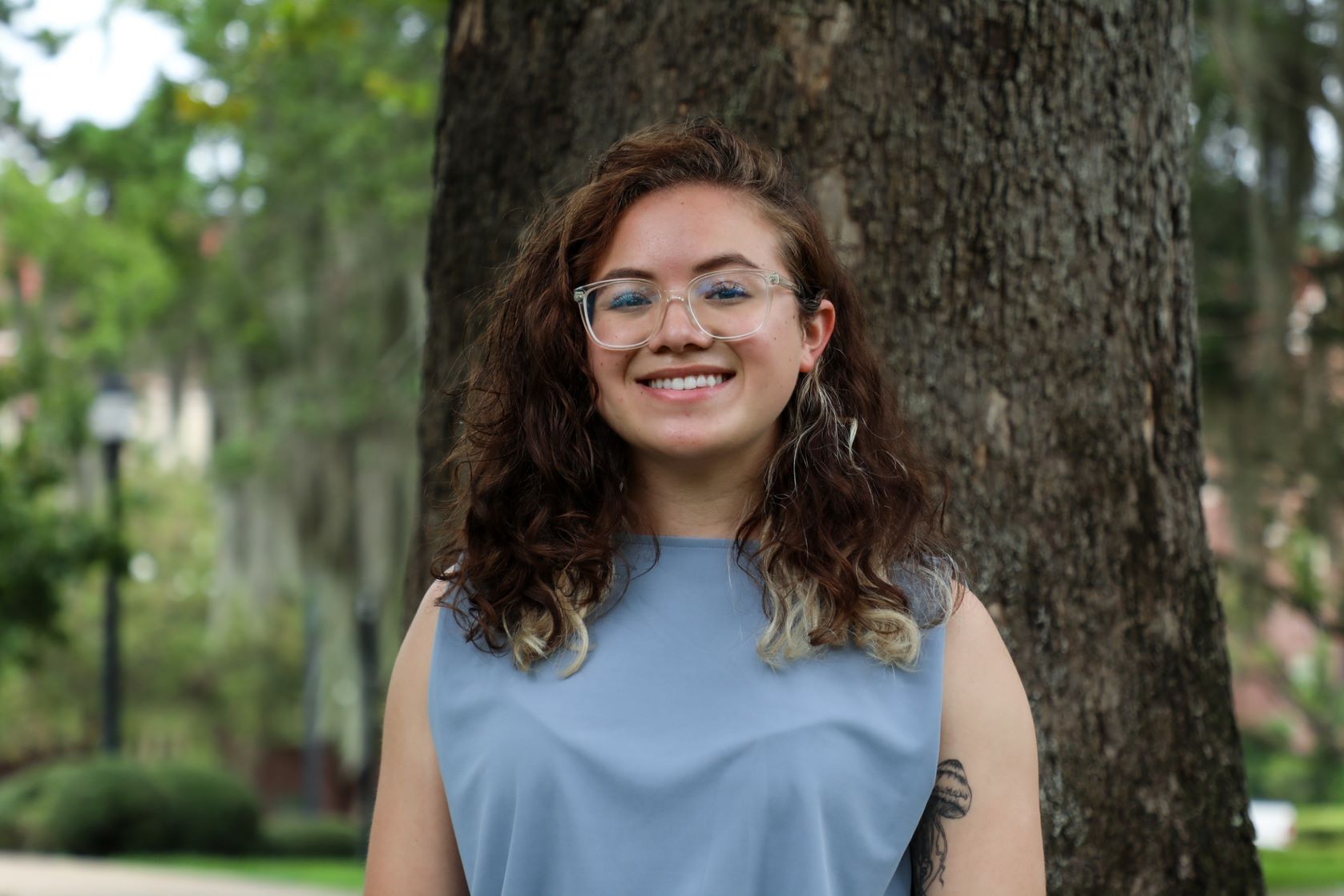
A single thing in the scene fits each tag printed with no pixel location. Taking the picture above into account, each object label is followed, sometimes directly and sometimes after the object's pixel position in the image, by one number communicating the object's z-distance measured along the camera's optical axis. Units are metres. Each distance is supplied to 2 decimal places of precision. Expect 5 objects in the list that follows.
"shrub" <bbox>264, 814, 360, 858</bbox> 15.58
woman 1.74
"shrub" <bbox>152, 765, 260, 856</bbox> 13.88
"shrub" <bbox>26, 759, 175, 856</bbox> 13.00
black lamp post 11.47
